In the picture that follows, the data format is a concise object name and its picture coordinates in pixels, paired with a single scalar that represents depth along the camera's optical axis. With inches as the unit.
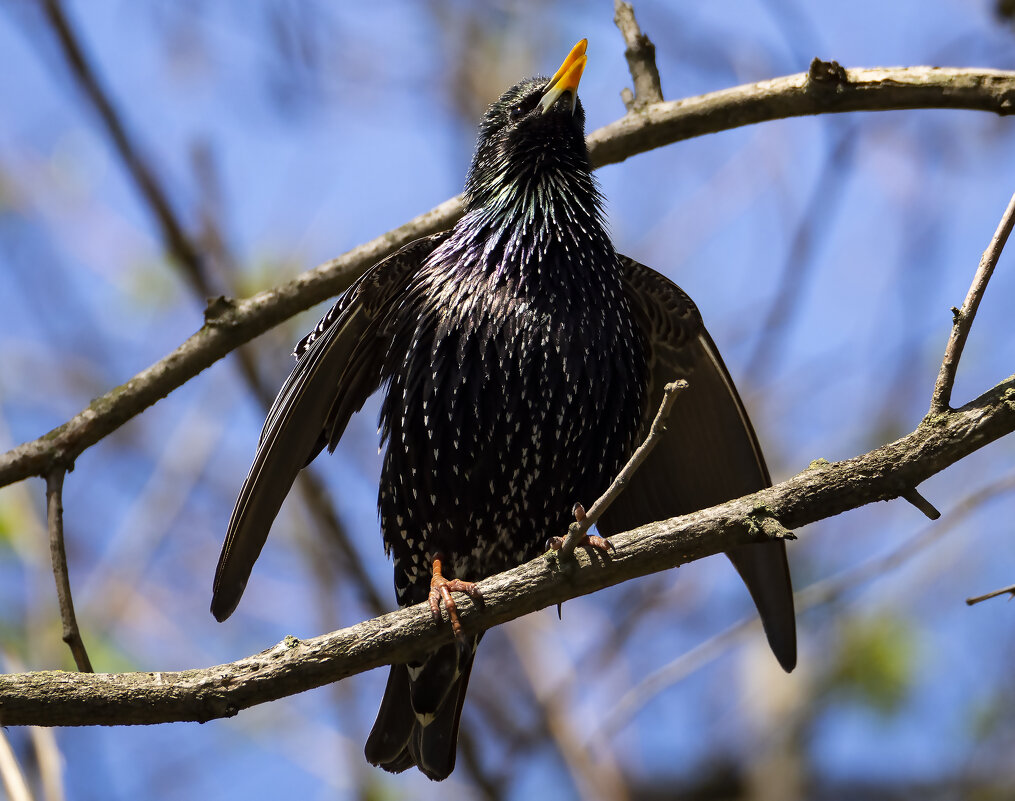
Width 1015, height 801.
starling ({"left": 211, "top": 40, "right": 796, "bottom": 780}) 318.3
